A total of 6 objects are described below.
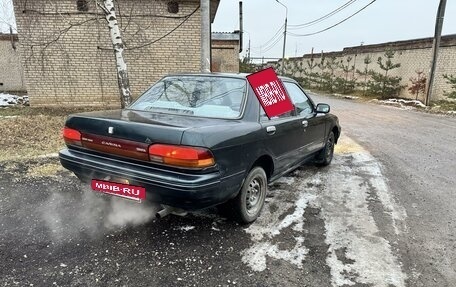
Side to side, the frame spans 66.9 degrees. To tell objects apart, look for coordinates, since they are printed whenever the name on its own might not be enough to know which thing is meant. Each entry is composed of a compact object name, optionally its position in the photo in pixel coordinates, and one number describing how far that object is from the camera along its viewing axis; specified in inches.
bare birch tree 274.1
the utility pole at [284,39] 1337.4
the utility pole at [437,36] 584.6
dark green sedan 105.2
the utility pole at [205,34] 282.5
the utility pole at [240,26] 749.4
